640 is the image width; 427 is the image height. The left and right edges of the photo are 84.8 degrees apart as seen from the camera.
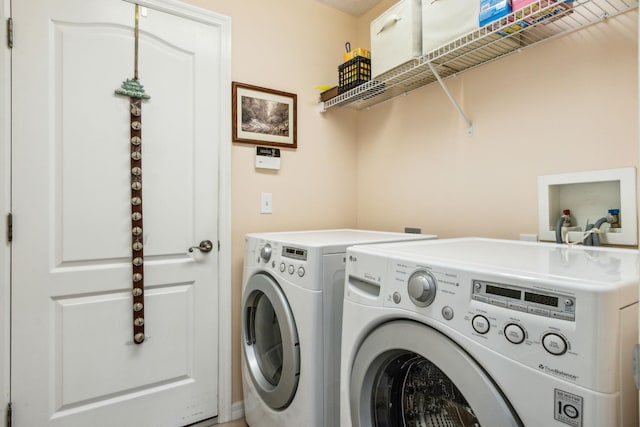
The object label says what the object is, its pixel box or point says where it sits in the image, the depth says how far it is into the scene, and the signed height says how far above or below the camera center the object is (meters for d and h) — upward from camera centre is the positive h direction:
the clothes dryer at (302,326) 1.22 -0.42
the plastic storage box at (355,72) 1.85 +0.73
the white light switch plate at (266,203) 1.98 +0.03
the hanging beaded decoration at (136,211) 1.59 -0.02
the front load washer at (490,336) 0.55 -0.24
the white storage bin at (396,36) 1.53 +0.79
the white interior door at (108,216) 1.43 -0.04
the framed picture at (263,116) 1.89 +0.52
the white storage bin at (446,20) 1.30 +0.74
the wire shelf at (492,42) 1.15 +0.66
